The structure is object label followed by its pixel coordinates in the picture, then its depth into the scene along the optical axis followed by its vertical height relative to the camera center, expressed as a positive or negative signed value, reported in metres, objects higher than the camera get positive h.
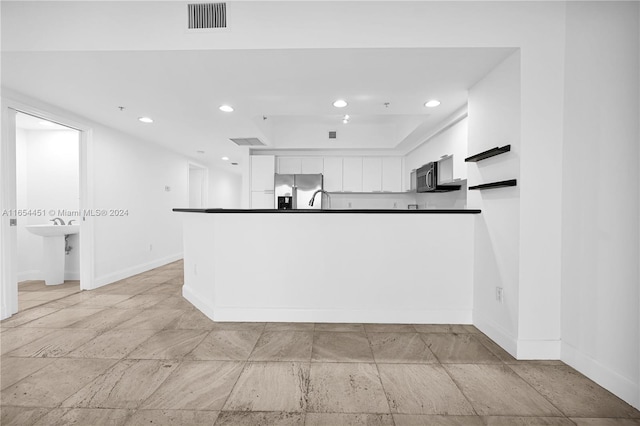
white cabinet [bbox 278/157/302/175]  6.02 +0.83
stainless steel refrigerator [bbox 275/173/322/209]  5.74 +0.38
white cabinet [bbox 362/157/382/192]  5.97 +0.66
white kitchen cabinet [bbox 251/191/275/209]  5.77 +0.17
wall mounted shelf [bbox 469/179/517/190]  2.28 +0.19
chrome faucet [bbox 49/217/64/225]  4.57 -0.18
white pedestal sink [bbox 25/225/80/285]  4.31 -0.61
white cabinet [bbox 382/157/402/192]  5.95 +0.66
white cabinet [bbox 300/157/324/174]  6.01 +0.83
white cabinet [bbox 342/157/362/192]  5.99 +0.68
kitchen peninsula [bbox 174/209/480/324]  2.91 -0.53
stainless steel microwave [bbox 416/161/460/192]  4.12 +0.39
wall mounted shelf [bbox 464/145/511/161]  2.34 +0.44
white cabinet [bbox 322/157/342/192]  5.98 +0.66
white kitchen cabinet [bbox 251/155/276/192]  5.80 +0.68
